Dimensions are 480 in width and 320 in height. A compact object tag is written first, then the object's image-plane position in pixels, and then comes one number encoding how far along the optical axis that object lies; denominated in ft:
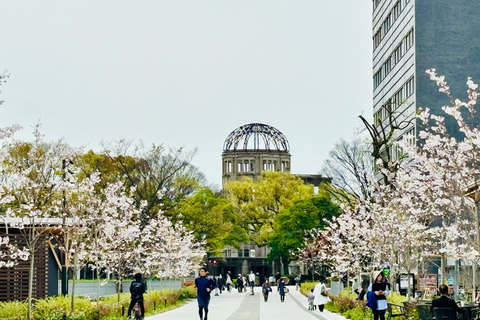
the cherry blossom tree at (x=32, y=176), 89.56
